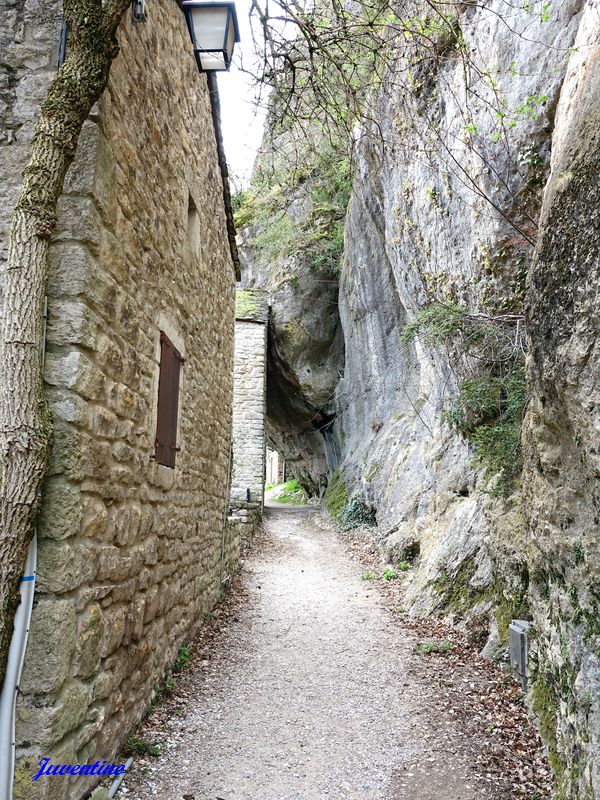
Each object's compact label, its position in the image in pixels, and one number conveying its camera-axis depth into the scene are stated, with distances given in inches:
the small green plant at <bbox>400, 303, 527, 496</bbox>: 212.5
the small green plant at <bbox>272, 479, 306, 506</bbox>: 909.2
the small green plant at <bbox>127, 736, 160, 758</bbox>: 129.2
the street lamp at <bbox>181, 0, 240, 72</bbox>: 164.4
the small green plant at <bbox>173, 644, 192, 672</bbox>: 179.0
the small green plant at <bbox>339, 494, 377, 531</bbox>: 473.4
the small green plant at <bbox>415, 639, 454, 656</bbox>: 203.3
